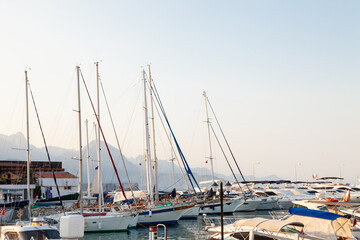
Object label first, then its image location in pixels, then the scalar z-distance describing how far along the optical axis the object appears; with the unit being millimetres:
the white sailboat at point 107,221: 43062
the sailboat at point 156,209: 46719
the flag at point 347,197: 29469
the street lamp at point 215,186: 21656
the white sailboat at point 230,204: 57812
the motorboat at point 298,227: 21688
